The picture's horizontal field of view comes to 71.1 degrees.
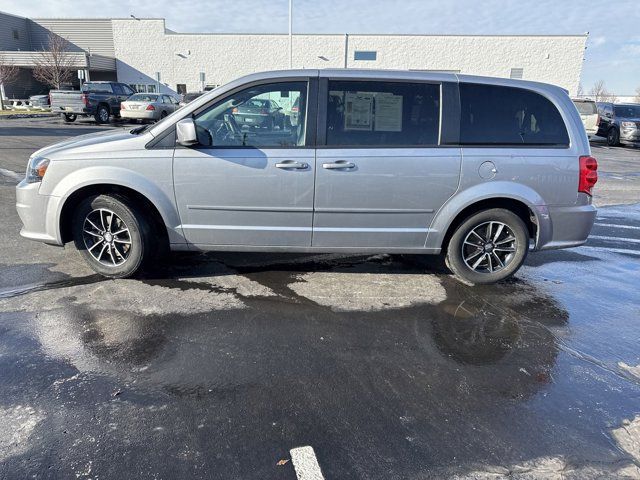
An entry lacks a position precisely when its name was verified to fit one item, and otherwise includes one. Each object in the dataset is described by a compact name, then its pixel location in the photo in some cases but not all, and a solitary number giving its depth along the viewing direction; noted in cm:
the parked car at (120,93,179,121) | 2194
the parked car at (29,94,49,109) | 3209
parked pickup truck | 2135
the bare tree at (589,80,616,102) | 9081
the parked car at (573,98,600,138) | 2128
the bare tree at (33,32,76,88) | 3684
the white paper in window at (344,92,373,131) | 417
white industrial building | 3981
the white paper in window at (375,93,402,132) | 418
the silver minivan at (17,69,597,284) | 412
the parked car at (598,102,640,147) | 2095
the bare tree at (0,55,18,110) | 3272
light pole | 3744
